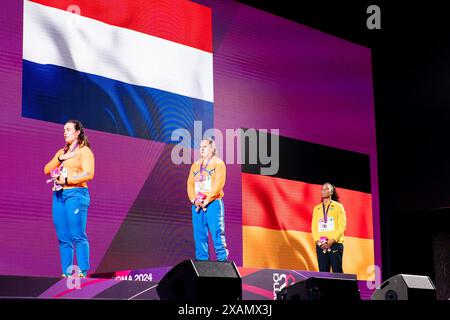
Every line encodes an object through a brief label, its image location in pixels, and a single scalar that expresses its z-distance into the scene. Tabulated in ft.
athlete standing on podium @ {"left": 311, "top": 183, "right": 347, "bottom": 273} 42.32
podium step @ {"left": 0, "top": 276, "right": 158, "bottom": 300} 25.75
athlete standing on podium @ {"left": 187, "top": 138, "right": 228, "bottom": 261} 36.09
